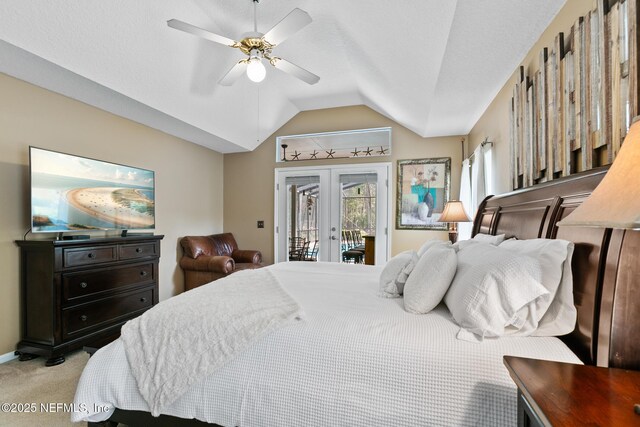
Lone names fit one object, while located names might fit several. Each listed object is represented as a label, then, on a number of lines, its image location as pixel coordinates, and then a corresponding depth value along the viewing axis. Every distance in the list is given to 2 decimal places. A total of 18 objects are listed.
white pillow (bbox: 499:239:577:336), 1.17
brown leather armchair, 4.25
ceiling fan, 2.21
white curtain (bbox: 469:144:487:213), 3.24
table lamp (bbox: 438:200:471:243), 3.30
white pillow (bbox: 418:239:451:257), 2.25
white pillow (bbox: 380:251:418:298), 1.80
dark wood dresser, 2.56
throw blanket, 1.28
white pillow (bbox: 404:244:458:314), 1.48
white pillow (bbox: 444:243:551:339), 1.17
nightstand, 0.67
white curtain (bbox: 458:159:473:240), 3.76
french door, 4.82
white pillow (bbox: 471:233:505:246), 1.94
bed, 1.01
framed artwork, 4.56
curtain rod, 3.08
